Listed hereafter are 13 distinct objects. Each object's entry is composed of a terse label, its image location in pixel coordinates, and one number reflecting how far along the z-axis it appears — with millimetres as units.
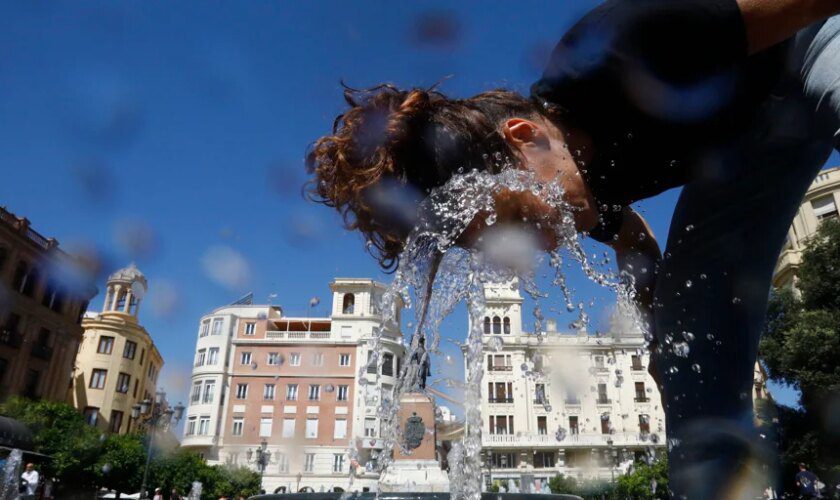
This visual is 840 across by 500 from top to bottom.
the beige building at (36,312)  27188
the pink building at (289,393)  44000
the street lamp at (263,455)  27916
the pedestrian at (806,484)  10369
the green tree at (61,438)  22141
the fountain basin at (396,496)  1307
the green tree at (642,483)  25859
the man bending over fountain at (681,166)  1254
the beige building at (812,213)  24578
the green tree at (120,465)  23562
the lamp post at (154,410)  16734
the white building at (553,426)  40469
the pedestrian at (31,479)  11582
